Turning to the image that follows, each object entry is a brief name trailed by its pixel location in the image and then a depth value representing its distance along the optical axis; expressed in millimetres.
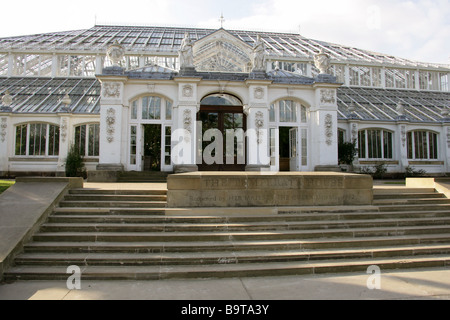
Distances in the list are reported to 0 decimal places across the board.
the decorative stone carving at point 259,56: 16375
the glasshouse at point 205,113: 15898
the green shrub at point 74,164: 17922
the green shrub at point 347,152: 19344
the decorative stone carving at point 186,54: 16008
